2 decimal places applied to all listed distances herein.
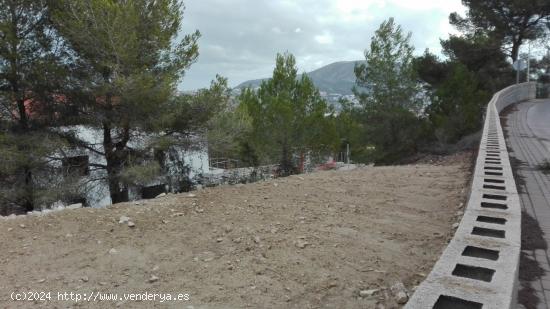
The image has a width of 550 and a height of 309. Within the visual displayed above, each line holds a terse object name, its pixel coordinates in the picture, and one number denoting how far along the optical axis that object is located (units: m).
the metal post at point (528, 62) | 23.99
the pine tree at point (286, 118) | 15.23
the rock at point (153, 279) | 2.97
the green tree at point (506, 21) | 21.54
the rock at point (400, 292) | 2.54
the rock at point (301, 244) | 3.49
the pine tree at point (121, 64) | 9.07
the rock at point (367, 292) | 2.69
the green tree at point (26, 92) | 9.13
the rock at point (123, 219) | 4.18
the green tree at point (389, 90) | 17.78
